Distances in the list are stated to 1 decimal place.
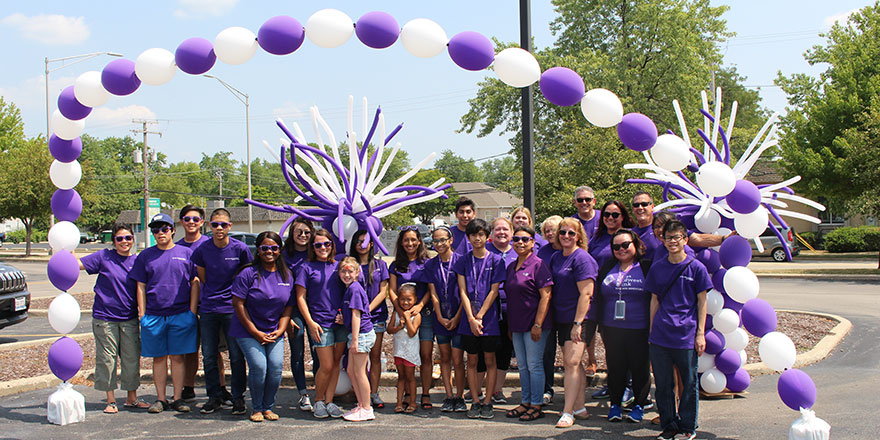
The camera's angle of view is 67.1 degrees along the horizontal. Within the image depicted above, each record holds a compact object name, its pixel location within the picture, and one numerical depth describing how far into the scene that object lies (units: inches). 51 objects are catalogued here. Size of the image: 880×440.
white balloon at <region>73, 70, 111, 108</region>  227.5
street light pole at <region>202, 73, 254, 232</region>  1252.3
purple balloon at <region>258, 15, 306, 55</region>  214.1
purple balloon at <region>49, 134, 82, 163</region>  238.1
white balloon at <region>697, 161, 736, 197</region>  181.8
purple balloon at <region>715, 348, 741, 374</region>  217.0
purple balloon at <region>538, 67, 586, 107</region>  204.8
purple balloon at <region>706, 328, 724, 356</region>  213.9
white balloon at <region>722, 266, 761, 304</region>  189.3
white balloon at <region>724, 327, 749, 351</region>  218.4
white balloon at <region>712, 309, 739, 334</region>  205.5
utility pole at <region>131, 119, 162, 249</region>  1252.5
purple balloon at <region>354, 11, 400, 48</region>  213.3
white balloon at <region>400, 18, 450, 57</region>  214.1
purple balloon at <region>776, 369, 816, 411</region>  174.9
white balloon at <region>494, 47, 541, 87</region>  211.2
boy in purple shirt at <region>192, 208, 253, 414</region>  224.4
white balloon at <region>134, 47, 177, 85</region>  222.7
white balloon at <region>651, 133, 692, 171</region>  195.2
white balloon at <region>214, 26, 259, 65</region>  217.6
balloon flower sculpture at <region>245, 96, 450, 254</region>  236.5
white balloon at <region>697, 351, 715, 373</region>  218.6
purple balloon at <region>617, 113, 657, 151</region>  196.9
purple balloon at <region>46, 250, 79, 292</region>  230.5
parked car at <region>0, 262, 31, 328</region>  354.0
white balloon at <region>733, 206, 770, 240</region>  188.5
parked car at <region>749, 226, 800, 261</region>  965.8
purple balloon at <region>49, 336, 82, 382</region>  225.0
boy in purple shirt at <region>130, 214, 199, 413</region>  223.8
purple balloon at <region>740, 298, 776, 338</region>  187.6
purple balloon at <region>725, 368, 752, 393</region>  225.6
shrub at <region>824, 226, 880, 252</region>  1077.8
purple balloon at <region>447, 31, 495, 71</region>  211.9
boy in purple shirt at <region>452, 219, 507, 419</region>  214.1
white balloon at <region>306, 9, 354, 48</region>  212.8
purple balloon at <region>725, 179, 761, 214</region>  182.1
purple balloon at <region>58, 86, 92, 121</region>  231.6
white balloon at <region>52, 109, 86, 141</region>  235.1
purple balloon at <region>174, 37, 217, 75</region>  220.1
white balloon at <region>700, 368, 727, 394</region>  217.6
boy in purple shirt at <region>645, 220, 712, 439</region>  185.5
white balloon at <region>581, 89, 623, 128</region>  202.5
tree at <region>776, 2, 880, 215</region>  764.6
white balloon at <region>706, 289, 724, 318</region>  207.8
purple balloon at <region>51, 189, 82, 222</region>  240.5
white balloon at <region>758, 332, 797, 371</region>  182.1
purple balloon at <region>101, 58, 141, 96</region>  226.0
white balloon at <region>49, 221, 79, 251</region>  233.8
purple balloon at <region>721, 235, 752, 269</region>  207.5
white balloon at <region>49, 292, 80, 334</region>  228.7
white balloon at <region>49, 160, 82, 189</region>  238.4
